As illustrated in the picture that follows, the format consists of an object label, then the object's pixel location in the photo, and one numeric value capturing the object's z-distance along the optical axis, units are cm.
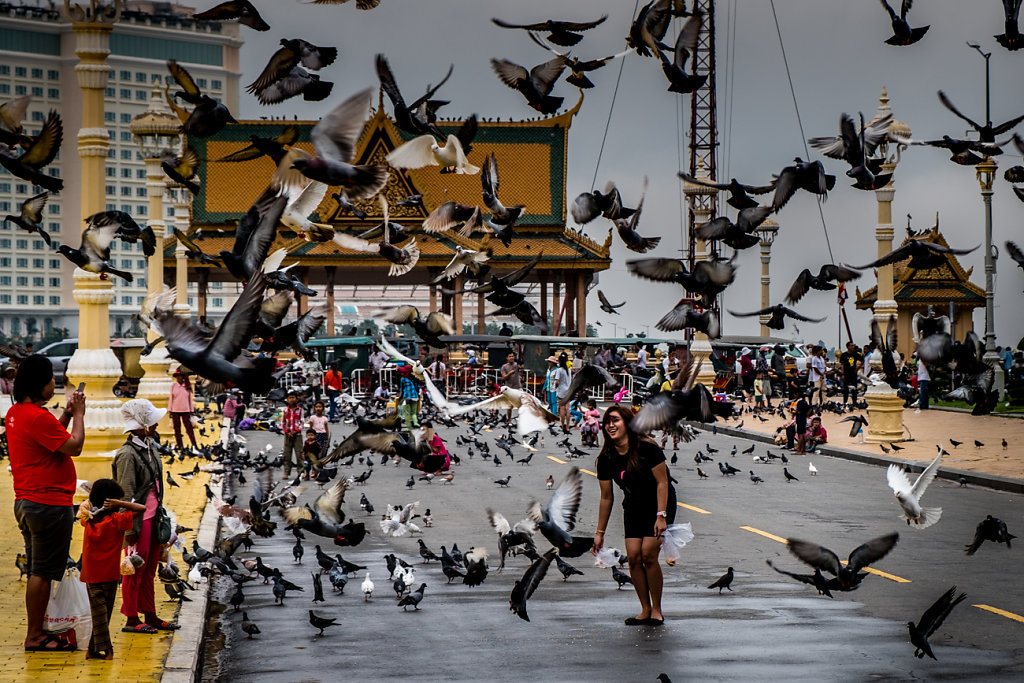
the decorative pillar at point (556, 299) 5409
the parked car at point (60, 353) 5022
